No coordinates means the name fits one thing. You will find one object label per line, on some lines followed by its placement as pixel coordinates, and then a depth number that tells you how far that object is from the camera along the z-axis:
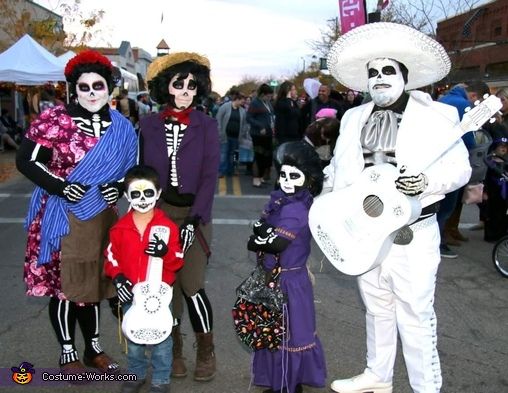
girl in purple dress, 2.86
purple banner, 8.02
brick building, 31.95
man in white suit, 2.67
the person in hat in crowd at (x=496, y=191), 5.87
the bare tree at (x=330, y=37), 23.53
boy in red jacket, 2.83
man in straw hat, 3.05
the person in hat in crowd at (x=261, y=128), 9.45
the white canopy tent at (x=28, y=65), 10.92
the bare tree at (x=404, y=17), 11.88
